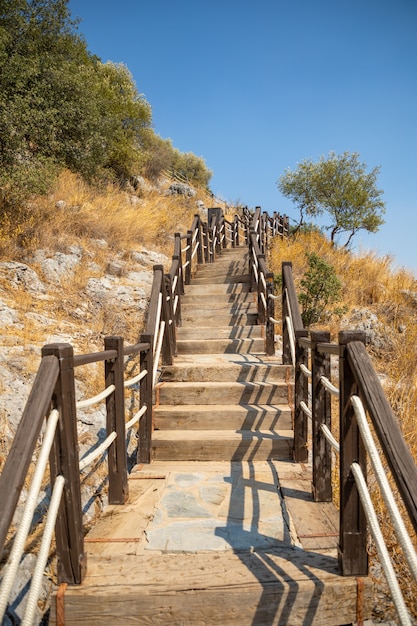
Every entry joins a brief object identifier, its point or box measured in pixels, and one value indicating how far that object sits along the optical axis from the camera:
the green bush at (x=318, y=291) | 8.62
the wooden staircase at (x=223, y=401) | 4.11
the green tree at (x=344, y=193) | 18.38
